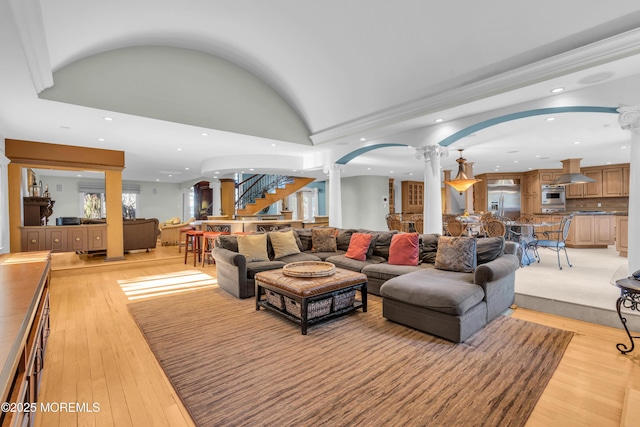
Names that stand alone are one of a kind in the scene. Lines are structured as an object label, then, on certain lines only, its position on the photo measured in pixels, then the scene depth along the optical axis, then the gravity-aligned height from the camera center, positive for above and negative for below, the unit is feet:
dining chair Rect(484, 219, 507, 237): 16.89 -1.17
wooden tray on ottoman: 11.35 -2.33
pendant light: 21.55 +2.00
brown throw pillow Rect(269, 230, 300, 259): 16.84 -1.85
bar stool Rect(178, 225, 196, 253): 26.05 -1.63
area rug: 6.28 -4.26
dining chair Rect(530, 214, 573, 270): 16.88 -2.04
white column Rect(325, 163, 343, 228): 23.95 +1.01
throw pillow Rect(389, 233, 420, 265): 14.10 -1.94
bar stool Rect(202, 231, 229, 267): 21.61 -2.29
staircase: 33.78 +2.11
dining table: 17.83 -2.06
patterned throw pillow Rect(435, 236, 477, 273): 11.94 -1.90
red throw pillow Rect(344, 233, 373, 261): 15.96 -1.97
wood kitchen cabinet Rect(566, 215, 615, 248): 25.62 -2.15
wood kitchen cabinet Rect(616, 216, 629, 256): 20.62 -1.90
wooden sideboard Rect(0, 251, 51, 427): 3.50 -1.70
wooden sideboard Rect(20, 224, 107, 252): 19.60 -1.57
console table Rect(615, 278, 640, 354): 7.61 -2.40
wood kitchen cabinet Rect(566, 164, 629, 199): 28.81 +2.22
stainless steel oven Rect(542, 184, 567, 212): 31.91 +0.95
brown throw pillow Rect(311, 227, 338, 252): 18.19 -1.79
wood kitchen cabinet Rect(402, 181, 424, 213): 46.57 +2.29
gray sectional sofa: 9.50 -2.76
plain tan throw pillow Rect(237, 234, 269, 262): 15.72 -1.90
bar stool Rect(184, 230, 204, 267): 22.47 -2.08
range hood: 23.49 +2.55
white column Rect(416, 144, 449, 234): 16.49 +1.19
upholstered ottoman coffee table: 10.32 -3.12
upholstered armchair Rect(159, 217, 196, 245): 30.52 -1.89
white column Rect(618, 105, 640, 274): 10.73 +0.99
